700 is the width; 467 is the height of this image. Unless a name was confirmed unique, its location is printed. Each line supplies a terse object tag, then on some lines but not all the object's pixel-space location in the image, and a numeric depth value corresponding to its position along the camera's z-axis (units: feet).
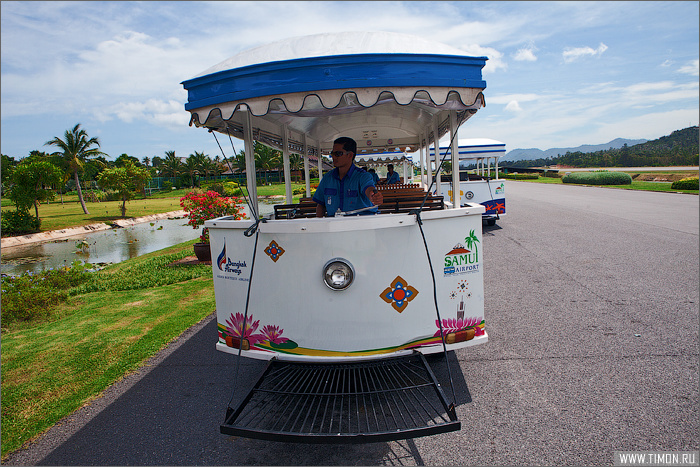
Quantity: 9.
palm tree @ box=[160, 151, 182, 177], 263.49
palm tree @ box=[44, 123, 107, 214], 132.26
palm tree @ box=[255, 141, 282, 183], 204.64
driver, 13.33
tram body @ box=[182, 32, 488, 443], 10.04
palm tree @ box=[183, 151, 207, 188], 250.37
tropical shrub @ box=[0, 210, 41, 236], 80.74
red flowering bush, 36.50
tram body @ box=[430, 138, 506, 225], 42.60
